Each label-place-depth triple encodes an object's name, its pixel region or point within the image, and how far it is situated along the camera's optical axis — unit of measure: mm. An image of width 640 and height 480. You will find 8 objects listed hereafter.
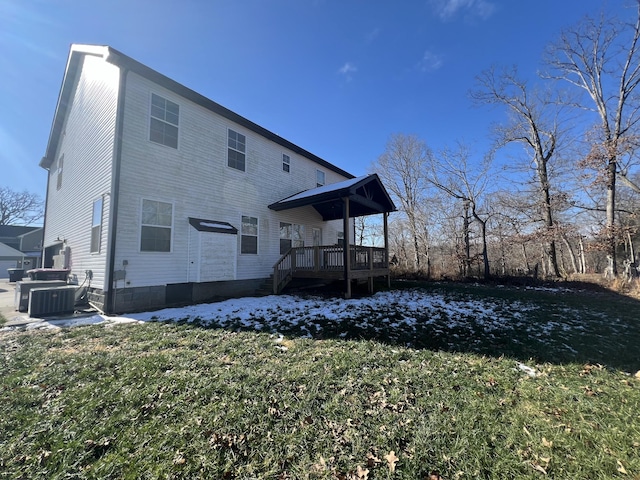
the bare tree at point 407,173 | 25031
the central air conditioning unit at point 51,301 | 6781
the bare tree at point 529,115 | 16875
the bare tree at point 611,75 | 13484
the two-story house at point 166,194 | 7625
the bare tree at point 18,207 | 36750
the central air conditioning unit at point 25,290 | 7750
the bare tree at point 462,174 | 20891
